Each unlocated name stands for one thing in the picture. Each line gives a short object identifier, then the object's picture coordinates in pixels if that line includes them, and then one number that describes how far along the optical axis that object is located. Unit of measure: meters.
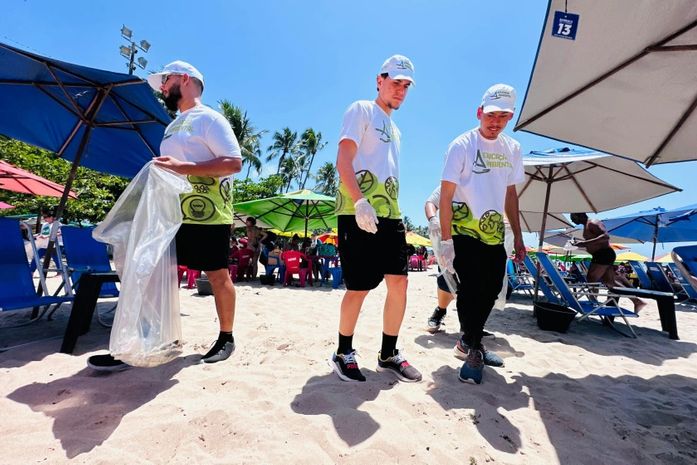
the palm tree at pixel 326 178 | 37.81
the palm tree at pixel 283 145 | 35.00
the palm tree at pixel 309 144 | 35.25
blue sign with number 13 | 2.10
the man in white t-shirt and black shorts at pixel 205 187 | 2.03
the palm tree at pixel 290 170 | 34.51
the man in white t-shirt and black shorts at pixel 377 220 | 1.86
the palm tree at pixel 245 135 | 27.45
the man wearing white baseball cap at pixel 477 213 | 2.05
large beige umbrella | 2.04
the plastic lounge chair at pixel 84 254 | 3.22
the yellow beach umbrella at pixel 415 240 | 22.47
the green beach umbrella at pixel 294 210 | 8.84
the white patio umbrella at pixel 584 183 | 4.82
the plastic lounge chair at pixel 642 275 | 6.89
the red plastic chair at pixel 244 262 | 8.03
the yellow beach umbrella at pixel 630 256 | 23.23
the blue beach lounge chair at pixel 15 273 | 2.40
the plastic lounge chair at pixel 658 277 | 6.34
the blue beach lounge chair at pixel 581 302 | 3.81
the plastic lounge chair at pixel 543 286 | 4.78
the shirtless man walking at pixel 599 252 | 4.57
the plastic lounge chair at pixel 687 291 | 7.54
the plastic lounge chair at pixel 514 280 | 6.67
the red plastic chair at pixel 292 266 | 7.42
